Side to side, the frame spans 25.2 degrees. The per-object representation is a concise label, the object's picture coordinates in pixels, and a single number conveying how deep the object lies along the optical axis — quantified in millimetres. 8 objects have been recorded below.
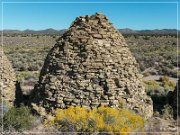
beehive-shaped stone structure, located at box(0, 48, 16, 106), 11742
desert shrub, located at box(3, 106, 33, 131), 9781
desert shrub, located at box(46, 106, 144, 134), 9219
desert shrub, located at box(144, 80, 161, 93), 16266
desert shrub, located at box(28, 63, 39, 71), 28844
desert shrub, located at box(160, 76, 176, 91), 19969
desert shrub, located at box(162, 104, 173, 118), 11840
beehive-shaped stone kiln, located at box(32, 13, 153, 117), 10570
